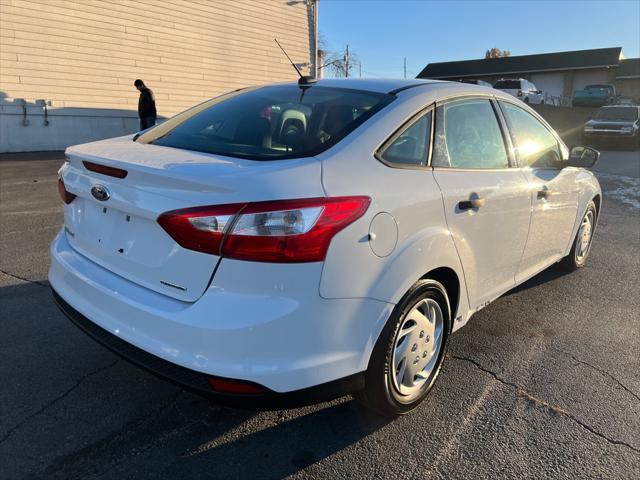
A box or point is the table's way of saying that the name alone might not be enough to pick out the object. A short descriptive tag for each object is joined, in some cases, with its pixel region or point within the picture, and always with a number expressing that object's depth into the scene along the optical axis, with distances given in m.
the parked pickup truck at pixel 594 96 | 32.06
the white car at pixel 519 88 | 27.88
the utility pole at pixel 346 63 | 53.92
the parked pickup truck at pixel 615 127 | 20.81
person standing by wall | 13.22
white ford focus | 2.03
